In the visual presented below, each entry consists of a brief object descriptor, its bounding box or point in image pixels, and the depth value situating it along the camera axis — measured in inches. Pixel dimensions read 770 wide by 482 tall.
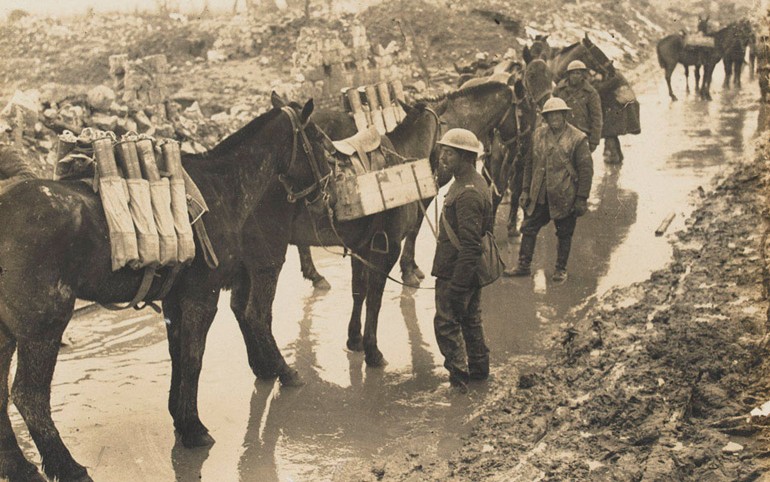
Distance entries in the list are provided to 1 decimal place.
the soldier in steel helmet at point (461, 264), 273.0
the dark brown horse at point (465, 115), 392.2
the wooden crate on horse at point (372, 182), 294.7
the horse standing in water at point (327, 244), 291.4
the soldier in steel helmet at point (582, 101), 474.8
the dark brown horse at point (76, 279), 204.4
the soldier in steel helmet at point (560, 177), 382.0
